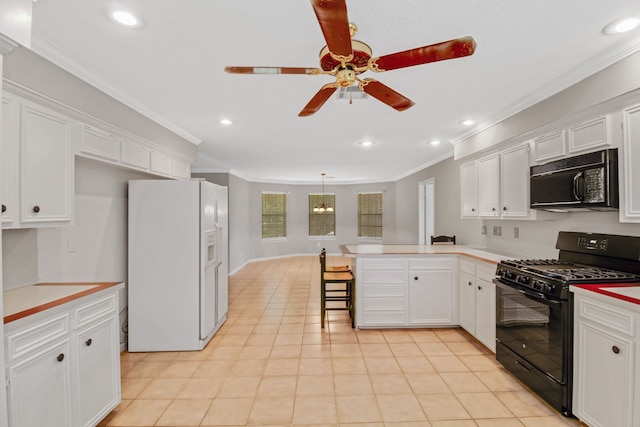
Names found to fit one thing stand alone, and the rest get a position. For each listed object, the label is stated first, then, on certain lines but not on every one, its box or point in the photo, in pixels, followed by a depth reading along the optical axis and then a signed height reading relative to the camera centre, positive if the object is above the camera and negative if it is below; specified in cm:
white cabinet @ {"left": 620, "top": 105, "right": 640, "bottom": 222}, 201 +31
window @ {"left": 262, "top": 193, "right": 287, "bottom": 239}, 936 -4
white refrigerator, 318 -53
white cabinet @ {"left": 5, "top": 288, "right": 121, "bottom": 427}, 151 -85
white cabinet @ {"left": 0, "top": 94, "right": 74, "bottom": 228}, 177 +30
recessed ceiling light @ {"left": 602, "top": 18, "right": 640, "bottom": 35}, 179 +112
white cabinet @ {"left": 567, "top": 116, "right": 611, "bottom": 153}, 225 +61
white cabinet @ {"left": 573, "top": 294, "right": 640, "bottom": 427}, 168 -88
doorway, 704 +7
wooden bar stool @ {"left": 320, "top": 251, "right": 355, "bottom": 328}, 378 -81
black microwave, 218 +25
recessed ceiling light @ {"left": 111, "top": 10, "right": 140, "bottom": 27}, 171 +110
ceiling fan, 120 +77
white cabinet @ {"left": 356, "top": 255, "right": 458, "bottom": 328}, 374 -93
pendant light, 962 +19
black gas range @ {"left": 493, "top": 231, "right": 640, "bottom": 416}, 208 -65
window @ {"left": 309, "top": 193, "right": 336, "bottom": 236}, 1012 -13
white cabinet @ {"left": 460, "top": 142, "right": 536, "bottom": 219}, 307 +32
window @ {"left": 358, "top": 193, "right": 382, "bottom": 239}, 969 -3
